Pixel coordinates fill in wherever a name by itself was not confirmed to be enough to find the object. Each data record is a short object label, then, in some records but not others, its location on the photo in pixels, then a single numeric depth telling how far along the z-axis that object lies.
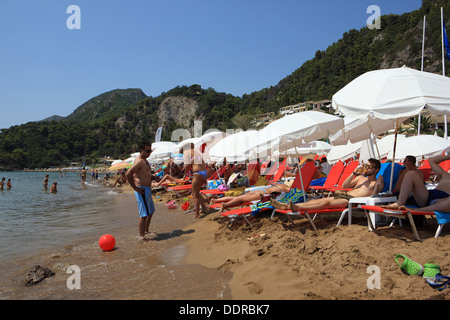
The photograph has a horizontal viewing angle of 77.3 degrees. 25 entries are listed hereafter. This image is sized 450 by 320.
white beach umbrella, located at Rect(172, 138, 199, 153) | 10.57
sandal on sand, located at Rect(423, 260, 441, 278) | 2.45
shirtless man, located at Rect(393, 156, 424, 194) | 3.81
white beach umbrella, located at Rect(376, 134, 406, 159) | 10.11
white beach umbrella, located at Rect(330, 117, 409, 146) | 5.41
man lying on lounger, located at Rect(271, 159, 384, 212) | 4.04
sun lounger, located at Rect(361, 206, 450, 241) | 3.23
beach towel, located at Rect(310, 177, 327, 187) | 7.42
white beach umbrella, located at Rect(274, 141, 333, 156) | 13.04
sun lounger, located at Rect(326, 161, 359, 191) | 6.82
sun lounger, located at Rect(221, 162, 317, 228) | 4.89
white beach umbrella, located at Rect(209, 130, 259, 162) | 7.30
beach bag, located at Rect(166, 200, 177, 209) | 8.88
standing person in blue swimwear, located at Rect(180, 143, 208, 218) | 6.39
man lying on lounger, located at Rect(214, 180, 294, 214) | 5.41
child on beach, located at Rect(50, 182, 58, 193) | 19.47
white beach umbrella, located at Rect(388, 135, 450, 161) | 8.09
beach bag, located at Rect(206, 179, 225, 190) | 8.56
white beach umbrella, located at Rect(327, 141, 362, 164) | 11.54
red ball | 4.67
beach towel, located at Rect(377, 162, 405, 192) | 4.61
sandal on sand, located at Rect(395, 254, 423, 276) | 2.52
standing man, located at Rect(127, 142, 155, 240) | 5.01
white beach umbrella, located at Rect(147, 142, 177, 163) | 14.70
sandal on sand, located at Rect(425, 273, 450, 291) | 2.33
